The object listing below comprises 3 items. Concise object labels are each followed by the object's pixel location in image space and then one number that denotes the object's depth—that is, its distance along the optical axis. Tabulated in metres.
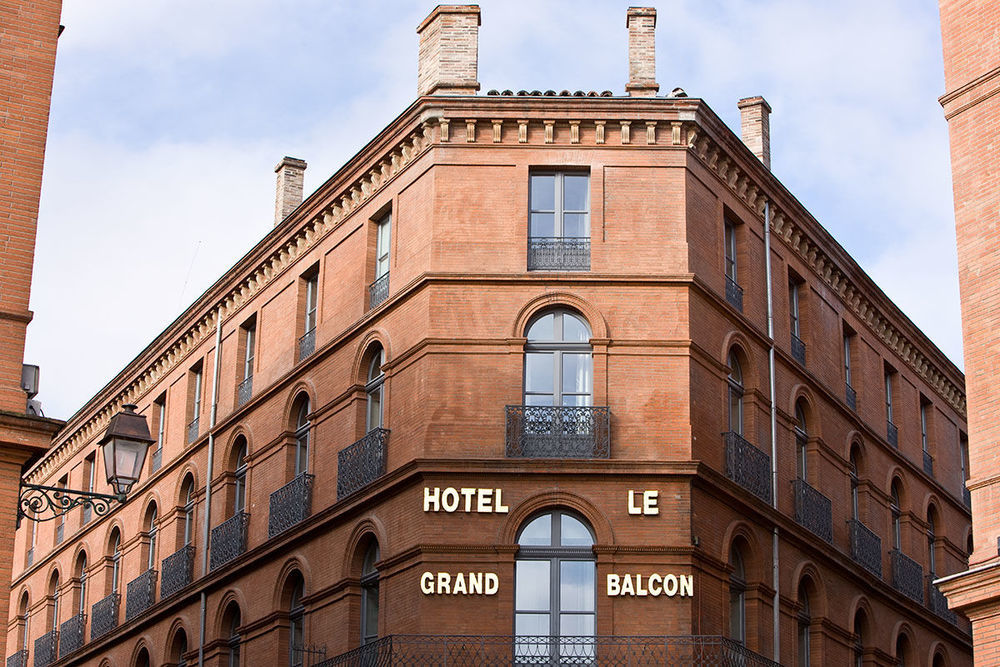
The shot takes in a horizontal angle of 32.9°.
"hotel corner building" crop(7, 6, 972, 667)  25.50
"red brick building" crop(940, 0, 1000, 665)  17.73
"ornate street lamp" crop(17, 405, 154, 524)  15.66
